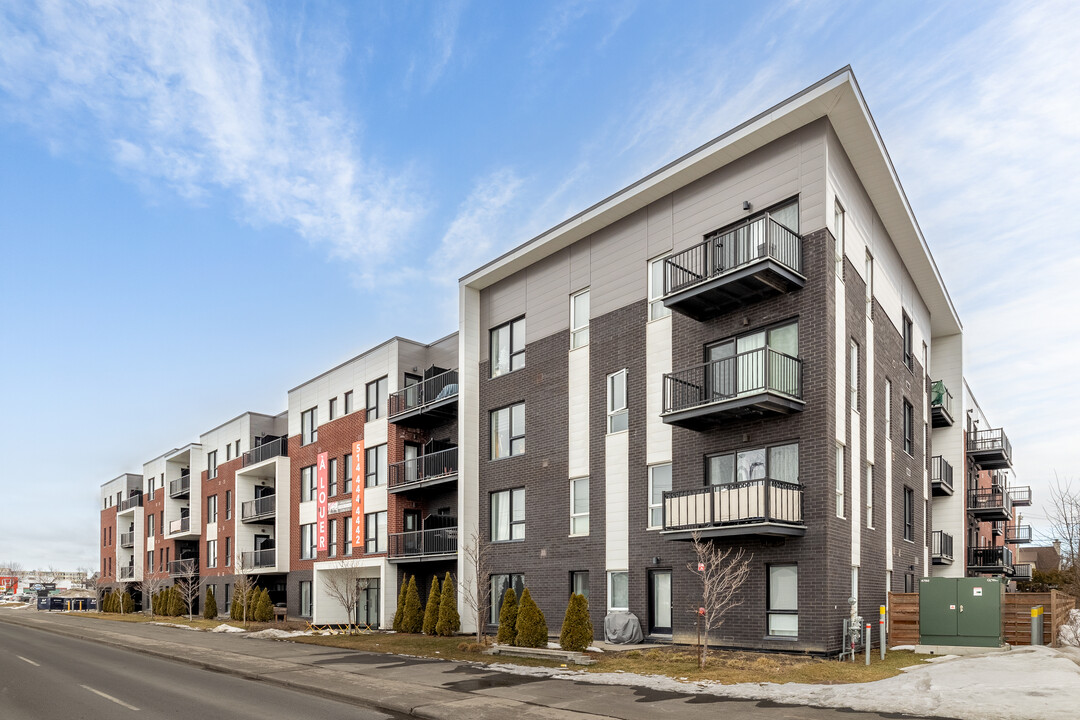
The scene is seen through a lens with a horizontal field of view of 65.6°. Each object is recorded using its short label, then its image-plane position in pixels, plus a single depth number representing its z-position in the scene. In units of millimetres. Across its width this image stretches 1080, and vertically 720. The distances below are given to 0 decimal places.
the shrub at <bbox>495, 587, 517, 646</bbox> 22875
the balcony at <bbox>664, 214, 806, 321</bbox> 19984
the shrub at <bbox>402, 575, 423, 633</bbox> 30625
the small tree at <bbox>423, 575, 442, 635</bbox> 29078
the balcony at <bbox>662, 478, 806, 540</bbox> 18938
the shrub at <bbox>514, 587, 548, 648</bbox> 21938
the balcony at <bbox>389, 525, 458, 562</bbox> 31078
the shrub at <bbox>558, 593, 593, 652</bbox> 20859
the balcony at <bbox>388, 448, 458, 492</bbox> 31478
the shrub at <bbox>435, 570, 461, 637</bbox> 28359
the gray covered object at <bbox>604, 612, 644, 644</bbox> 22719
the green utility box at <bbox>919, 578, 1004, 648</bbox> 20750
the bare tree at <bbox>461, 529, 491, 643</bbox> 27191
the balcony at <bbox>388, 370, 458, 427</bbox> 32344
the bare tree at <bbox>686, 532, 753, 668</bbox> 19594
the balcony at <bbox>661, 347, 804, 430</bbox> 19500
